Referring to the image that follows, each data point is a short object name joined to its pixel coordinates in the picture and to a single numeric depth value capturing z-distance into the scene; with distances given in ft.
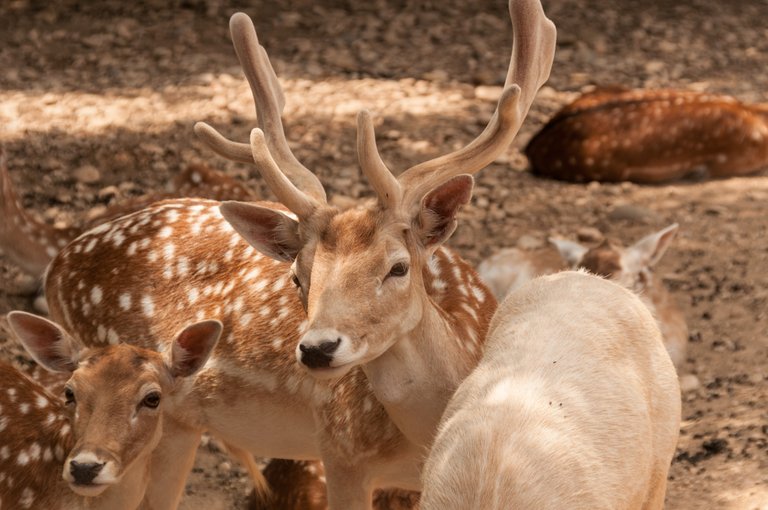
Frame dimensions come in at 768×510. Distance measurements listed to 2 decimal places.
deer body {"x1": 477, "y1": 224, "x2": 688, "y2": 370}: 42.80
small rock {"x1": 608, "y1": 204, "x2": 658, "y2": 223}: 52.34
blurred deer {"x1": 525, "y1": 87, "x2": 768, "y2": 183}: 55.72
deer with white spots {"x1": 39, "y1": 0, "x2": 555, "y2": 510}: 26.18
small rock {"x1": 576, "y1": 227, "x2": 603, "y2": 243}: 50.93
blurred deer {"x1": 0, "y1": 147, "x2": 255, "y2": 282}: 45.19
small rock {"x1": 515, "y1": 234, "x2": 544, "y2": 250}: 50.55
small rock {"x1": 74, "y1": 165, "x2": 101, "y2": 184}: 54.03
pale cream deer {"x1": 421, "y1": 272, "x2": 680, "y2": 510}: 20.94
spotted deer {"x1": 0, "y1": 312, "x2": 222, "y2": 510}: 28.48
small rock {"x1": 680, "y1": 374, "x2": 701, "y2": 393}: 41.01
